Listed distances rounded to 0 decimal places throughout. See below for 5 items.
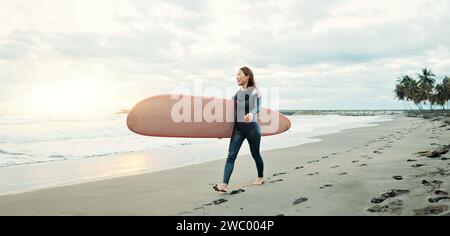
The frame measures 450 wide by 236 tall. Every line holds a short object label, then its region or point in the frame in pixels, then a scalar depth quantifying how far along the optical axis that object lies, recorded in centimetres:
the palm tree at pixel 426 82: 6819
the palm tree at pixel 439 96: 7020
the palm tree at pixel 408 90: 7200
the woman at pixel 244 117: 446
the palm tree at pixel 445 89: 6912
